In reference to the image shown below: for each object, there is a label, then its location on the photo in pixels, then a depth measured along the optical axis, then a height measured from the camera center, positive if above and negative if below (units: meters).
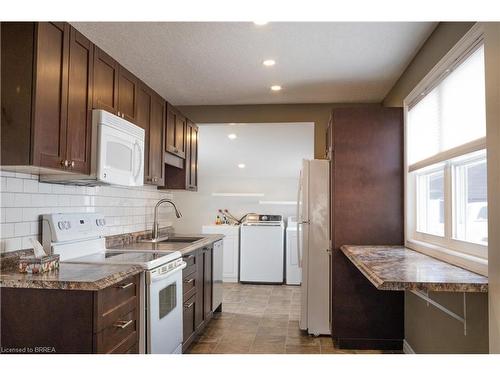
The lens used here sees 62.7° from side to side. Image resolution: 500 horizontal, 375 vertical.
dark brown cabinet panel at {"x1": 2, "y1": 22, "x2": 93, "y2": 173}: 2.01 +0.55
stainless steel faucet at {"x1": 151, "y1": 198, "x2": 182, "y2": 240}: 4.06 -0.28
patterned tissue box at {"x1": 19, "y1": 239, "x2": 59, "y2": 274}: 2.09 -0.32
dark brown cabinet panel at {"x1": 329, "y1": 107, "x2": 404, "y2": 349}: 3.43 -0.04
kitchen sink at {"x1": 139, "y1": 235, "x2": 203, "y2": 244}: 4.03 -0.36
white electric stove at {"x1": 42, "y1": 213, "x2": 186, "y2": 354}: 2.47 -0.38
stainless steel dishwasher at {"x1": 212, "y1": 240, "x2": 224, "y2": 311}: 4.28 -0.78
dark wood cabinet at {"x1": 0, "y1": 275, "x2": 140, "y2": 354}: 1.93 -0.56
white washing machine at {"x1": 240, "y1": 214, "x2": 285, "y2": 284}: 6.31 -0.75
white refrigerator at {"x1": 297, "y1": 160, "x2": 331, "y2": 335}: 3.85 -0.38
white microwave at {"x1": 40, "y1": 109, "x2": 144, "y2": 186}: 2.53 +0.32
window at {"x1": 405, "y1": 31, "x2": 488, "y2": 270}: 2.18 +0.29
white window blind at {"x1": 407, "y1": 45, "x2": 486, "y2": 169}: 2.16 +0.58
